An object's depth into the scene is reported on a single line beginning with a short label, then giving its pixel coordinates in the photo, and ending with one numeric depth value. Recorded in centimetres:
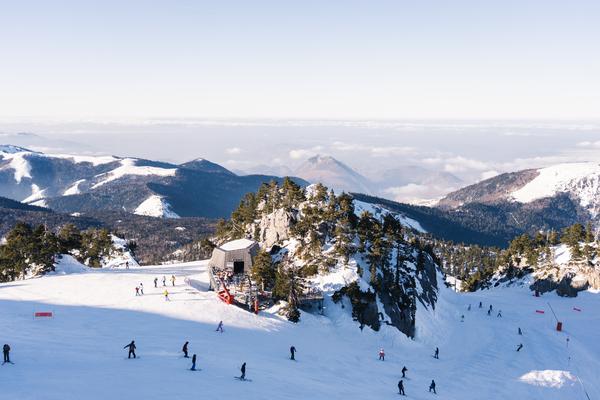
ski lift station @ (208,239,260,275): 6669
